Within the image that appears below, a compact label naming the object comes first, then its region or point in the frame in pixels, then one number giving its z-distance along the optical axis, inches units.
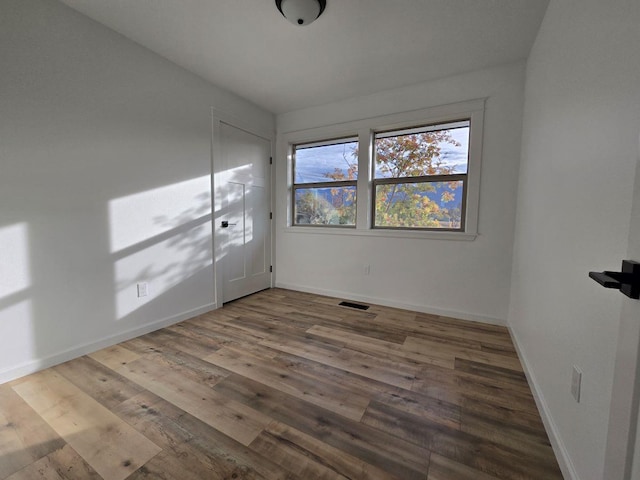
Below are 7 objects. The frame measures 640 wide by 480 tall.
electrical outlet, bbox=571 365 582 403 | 40.8
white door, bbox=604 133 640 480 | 22.0
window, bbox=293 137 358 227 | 131.7
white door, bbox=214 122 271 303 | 118.8
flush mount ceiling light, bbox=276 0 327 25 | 67.3
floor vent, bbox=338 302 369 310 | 119.8
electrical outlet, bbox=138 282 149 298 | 91.0
